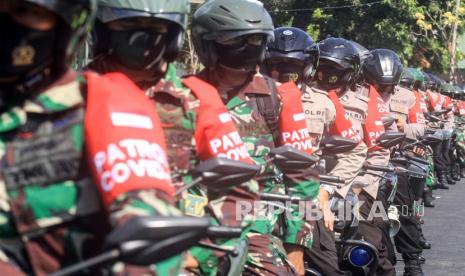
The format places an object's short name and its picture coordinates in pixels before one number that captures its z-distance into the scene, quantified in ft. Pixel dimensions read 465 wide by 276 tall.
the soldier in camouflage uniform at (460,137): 69.82
